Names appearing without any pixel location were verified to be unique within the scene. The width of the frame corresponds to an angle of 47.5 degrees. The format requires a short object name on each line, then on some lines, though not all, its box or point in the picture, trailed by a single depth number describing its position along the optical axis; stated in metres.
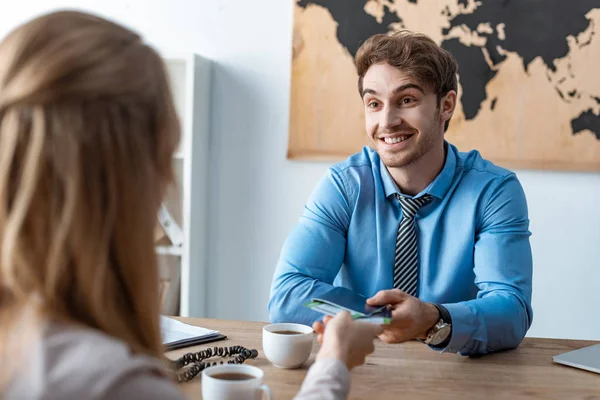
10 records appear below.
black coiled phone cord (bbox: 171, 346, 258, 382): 1.26
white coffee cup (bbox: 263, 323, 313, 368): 1.31
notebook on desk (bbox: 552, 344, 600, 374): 1.39
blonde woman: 0.66
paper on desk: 1.49
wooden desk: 1.22
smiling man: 1.75
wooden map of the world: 2.81
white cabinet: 2.89
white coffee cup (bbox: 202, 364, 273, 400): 1.05
